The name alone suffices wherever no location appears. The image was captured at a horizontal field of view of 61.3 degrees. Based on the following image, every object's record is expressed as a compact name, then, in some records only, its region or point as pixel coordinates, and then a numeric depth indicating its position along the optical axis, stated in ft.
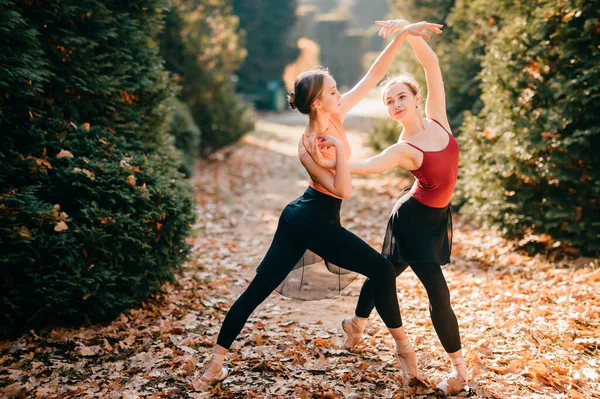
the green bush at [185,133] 34.06
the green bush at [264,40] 87.97
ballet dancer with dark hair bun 10.34
